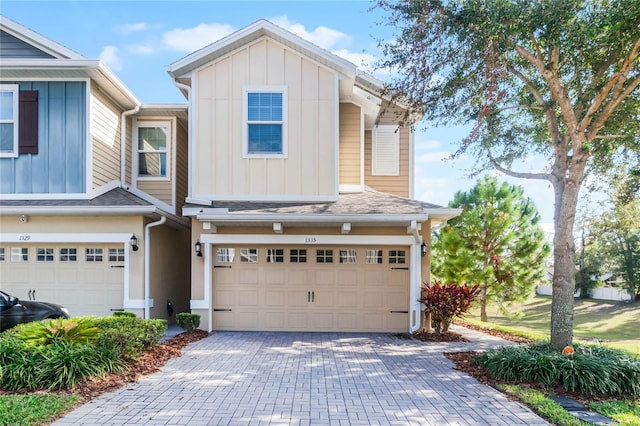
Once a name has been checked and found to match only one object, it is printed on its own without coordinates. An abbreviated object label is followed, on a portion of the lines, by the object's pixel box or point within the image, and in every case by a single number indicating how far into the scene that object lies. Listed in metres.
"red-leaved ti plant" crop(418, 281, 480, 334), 9.75
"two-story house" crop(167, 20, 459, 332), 10.22
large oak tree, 6.88
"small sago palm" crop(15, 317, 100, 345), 6.34
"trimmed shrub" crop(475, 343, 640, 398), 5.72
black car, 8.23
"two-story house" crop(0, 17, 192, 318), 9.98
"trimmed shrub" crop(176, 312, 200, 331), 9.72
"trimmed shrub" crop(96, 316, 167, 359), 6.45
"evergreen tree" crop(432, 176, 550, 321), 15.79
